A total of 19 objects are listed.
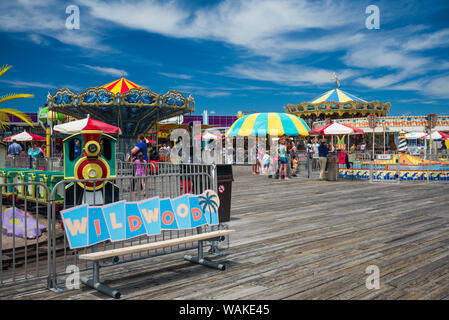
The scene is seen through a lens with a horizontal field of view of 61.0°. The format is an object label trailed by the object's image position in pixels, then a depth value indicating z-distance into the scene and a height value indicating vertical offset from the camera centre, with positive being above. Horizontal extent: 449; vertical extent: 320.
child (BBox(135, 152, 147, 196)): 10.20 -0.25
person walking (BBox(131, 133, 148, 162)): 11.27 +0.30
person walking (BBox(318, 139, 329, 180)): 16.59 +0.08
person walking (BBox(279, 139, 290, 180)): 16.94 +0.01
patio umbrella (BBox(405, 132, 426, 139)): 31.24 +1.83
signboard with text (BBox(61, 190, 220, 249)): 3.99 -0.67
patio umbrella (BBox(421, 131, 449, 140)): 27.73 +1.58
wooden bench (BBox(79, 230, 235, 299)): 3.85 -0.96
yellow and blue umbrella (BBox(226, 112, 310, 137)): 23.42 +2.09
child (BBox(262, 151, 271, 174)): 19.02 -0.08
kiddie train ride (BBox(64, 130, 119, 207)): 7.11 -0.12
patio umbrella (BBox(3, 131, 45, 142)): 23.62 +1.51
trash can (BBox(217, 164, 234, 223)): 6.59 -0.51
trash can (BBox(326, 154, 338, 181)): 16.39 -0.44
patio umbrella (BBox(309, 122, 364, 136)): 17.40 +1.29
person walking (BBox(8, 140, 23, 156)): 19.60 +0.63
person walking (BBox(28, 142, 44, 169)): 19.54 +0.46
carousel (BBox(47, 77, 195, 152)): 16.77 +2.52
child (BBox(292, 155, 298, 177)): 18.70 -0.31
